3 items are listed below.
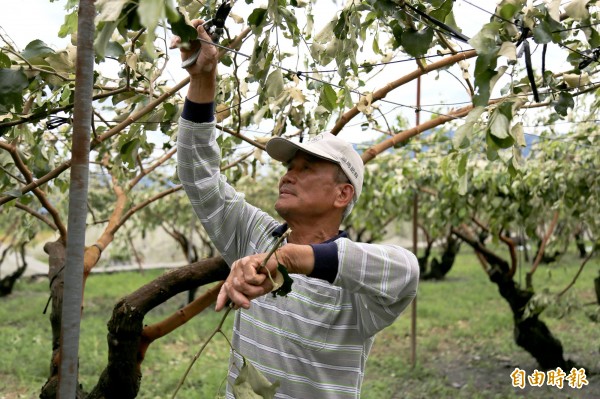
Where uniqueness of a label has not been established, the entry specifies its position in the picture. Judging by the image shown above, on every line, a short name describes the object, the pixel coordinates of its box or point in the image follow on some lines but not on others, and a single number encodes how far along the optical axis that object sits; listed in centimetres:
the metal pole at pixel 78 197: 90
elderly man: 156
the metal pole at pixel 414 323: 645
